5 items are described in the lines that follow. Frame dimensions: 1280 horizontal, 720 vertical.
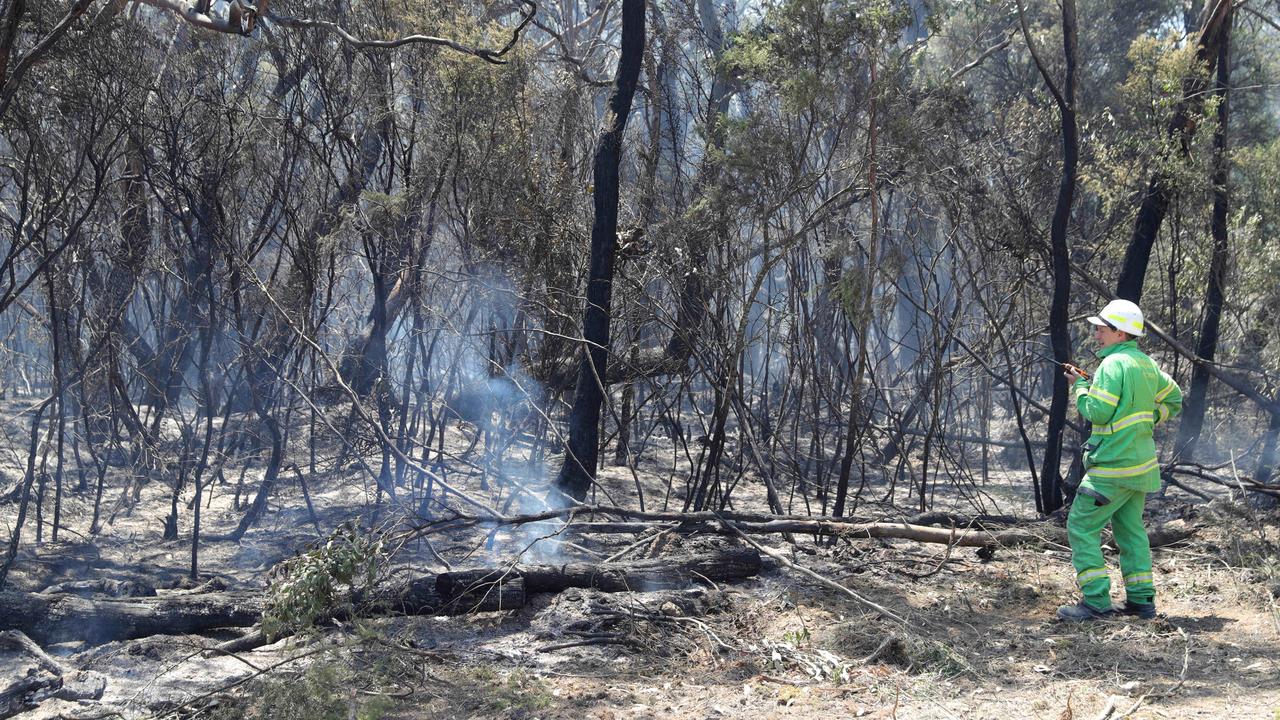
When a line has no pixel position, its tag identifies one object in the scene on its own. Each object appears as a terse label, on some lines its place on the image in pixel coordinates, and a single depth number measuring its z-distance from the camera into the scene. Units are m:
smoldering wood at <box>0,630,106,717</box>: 4.27
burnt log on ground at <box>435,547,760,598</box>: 5.44
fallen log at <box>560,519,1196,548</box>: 6.55
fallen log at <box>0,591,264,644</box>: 5.03
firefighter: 4.98
